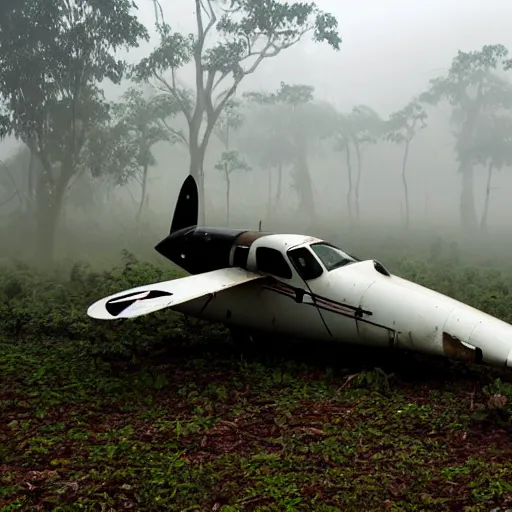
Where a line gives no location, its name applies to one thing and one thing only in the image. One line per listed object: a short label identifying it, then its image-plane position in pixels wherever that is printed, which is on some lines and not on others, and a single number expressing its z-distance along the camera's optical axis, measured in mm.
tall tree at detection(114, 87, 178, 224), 29922
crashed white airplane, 6375
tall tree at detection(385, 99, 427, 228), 43156
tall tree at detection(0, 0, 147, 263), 22125
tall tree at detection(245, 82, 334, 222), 42938
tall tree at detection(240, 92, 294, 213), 46719
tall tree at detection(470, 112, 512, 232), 38875
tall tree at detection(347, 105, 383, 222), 45750
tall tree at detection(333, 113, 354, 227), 46125
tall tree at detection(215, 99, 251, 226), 34000
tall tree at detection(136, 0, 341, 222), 27625
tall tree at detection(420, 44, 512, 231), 39812
